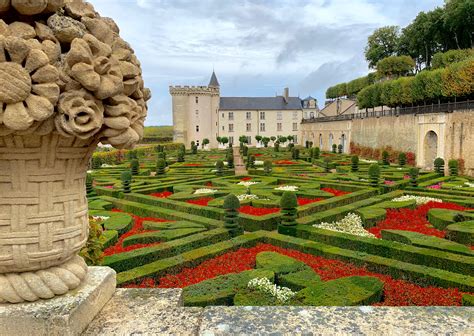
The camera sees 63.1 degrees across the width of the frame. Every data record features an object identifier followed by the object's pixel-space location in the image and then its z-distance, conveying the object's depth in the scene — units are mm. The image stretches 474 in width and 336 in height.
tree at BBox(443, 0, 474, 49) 34281
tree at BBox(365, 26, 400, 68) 49219
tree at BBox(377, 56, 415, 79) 41781
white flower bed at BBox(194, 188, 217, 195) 14267
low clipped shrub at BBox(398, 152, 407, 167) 25109
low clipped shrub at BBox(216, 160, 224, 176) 19922
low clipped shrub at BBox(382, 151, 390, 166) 25841
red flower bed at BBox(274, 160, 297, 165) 27638
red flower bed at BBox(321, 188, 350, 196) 14814
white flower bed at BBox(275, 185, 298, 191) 15120
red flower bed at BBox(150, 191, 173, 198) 14774
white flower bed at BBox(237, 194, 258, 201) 13173
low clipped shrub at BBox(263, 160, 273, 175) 19969
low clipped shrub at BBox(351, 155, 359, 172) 21955
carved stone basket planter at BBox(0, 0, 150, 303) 1975
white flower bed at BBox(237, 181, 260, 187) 16223
